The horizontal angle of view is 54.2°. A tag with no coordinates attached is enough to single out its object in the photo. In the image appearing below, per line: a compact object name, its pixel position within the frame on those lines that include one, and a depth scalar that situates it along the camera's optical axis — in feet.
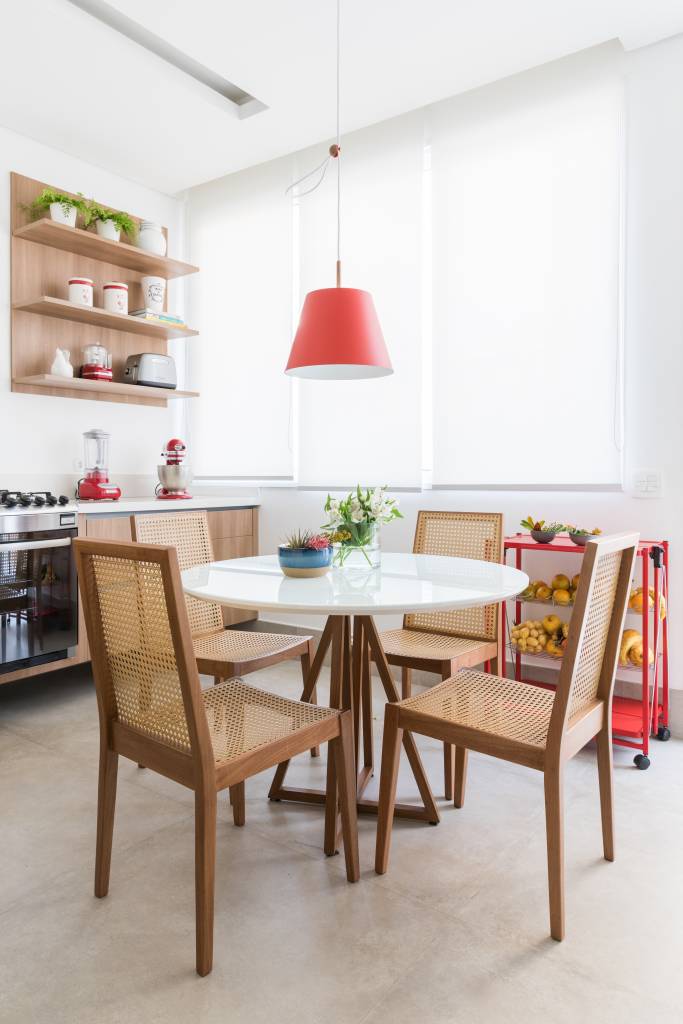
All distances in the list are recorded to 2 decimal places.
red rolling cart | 8.00
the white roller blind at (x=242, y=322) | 13.00
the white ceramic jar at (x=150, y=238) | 12.66
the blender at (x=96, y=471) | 11.69
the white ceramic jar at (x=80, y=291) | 11.66
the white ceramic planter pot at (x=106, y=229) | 11.86
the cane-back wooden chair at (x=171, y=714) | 4.51
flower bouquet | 6.74
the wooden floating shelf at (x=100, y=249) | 11.09
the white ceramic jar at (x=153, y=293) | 13.01
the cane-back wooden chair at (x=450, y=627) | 7.22
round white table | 5.20
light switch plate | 9.05
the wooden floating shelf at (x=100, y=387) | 11.35
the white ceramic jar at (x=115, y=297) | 12.19
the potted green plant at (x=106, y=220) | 11.73
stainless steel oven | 9.39
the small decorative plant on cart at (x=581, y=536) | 8.58
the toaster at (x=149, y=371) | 12.69
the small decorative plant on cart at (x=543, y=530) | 8.83
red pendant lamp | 6.70
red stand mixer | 12.76
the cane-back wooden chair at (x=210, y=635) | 7.12
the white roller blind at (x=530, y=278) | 9.46
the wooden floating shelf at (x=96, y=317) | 11.10
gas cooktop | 9.74
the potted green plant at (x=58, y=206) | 11.09
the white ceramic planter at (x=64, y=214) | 11.07
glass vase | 6.76
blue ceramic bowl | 6.55
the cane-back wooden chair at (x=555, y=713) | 4.83
